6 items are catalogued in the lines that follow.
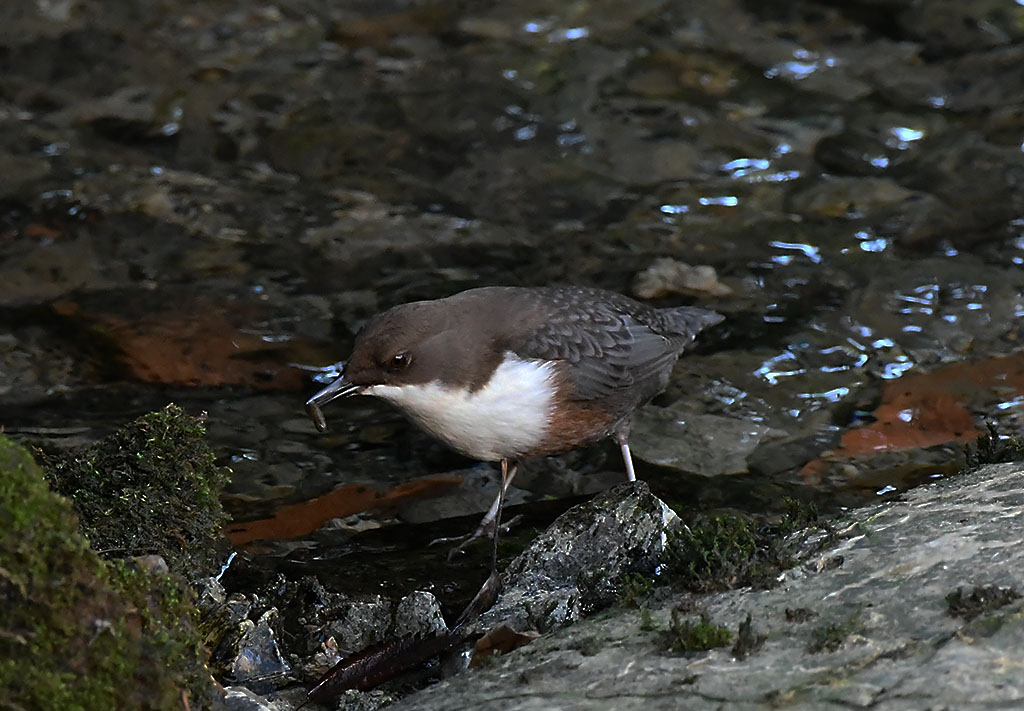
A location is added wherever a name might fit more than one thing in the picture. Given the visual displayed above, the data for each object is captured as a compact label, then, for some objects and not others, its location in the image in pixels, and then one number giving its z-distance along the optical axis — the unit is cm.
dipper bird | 859
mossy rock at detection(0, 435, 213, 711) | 452
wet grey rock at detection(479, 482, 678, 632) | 691
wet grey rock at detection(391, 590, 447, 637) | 741
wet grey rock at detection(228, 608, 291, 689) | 691
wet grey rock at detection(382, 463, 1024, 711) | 480
